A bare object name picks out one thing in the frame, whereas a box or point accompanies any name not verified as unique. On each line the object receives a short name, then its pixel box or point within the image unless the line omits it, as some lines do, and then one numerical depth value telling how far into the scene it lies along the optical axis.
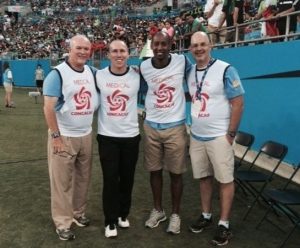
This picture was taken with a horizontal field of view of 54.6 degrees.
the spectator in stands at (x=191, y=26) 6.31
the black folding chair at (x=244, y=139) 3.81
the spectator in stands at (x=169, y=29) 7.61
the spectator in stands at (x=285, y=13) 4.30
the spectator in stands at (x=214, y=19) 6.13
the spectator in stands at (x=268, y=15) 4.67
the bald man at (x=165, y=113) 2.82
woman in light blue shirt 10.76
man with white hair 2.72
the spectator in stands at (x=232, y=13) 5.73
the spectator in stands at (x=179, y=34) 7.46
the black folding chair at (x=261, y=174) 3.28
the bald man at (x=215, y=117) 2.70
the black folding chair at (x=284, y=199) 2.70
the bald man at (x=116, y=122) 2.79
